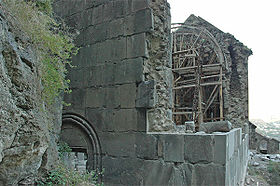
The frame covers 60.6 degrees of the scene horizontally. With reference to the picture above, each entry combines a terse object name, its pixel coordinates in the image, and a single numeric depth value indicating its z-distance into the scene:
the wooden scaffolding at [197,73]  14.09
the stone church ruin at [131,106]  4.00
